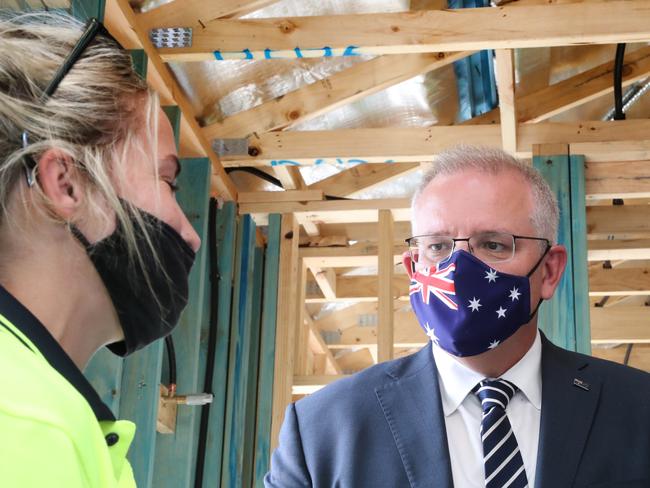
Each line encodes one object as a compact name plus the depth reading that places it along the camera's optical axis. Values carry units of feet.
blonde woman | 3.85
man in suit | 6.36
